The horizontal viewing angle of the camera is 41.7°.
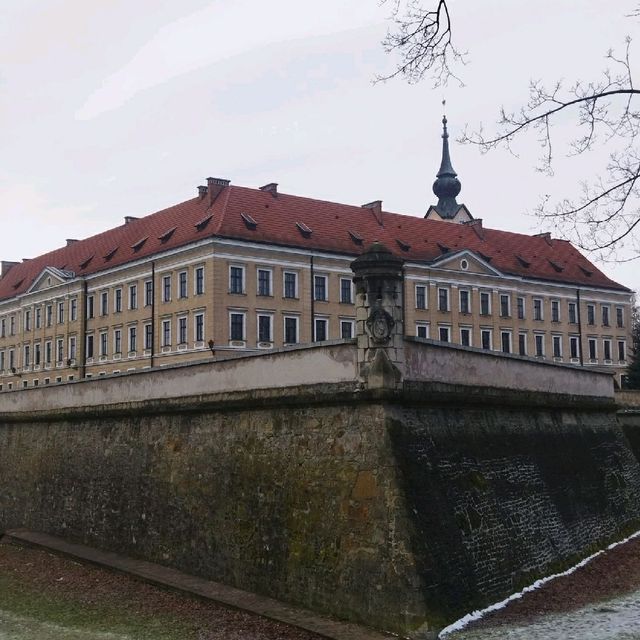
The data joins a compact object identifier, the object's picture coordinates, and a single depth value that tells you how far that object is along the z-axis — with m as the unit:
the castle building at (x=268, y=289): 47.88
